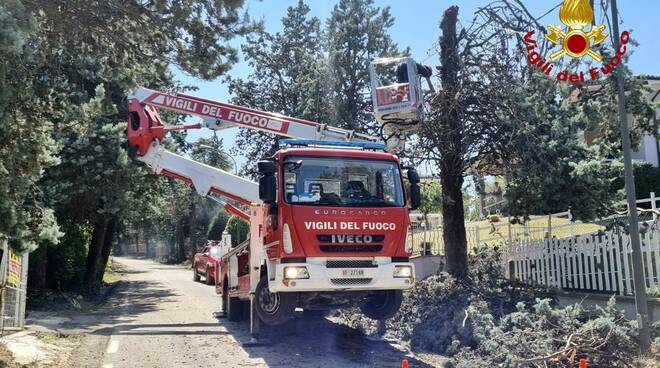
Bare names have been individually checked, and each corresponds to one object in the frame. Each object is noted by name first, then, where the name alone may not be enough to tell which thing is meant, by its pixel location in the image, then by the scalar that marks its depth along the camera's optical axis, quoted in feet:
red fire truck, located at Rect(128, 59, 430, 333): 29.30
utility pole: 27.73
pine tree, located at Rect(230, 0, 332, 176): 86.12
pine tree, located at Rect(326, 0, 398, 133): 74.54
